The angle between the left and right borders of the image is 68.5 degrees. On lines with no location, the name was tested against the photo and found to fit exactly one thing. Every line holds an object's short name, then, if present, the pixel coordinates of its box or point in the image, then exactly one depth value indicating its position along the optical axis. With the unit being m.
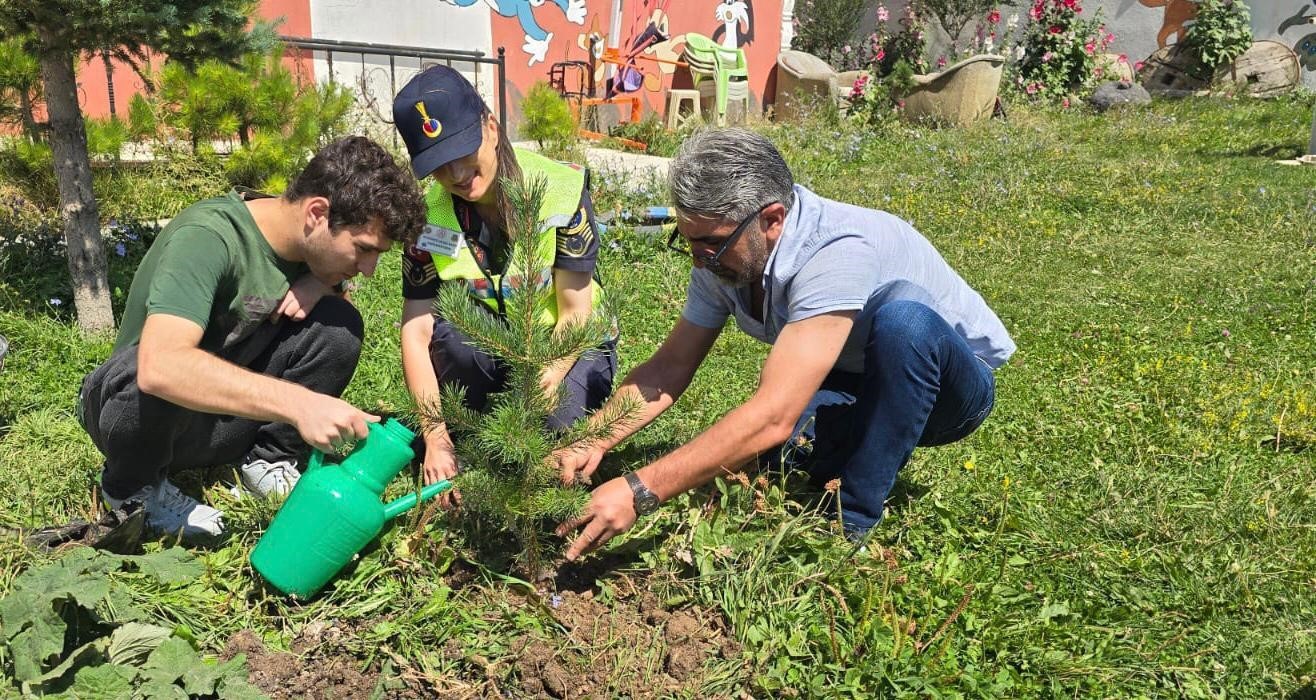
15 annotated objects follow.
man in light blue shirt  2.19
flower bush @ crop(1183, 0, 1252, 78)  12.84
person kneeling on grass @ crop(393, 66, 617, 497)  2.51
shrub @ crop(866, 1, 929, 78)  12.77
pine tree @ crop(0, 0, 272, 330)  3.40
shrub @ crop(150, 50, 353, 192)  5.57
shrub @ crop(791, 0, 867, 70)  16.69
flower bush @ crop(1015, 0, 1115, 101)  12.59
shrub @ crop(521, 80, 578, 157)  8.39
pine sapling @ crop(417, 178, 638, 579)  1.99
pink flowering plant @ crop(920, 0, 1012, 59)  14.30
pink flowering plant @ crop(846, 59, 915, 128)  11.81
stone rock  11.94
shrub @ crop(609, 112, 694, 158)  10.48
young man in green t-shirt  2.16
